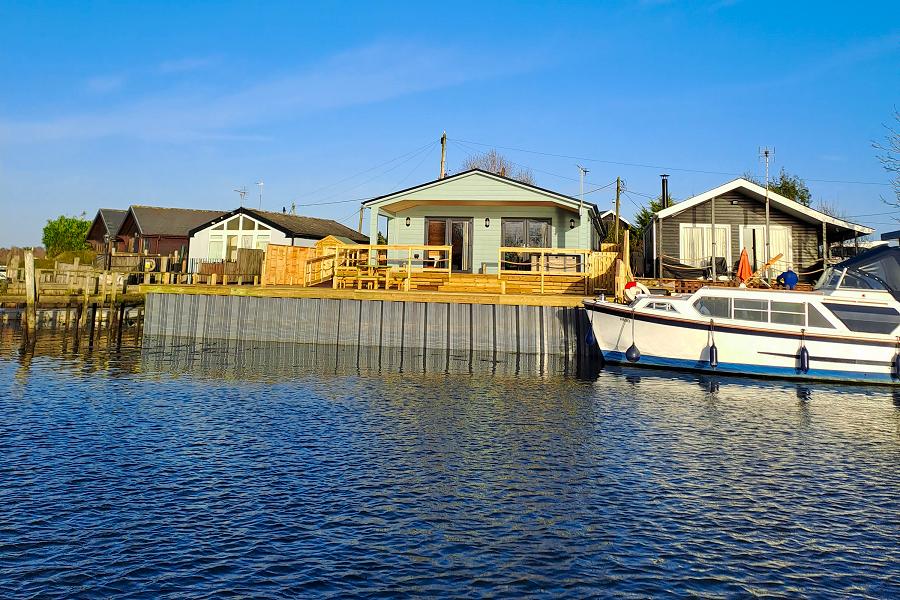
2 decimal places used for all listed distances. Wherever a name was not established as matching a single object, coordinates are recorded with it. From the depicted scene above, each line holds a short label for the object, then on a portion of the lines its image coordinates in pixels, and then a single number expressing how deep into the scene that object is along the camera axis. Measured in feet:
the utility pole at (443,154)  171.94
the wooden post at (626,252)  82.02
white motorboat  67.44
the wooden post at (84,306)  99.35
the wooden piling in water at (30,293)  92.58
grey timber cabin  99.19
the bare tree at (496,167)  242.17
